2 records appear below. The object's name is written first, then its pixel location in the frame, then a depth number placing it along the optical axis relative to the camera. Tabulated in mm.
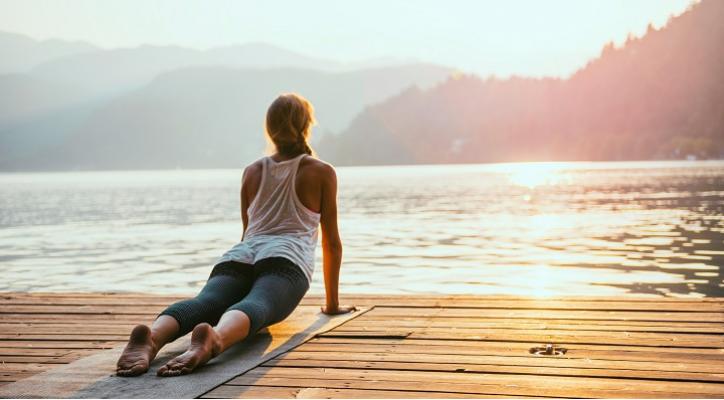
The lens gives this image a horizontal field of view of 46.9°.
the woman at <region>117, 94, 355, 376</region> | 4379
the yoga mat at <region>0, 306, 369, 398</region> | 3648
